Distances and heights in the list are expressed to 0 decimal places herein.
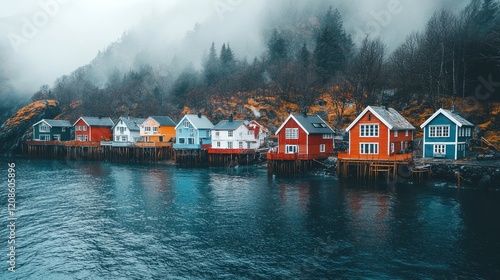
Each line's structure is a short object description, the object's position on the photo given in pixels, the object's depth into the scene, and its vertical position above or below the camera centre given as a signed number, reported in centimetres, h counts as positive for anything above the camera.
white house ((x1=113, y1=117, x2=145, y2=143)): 8854 +215
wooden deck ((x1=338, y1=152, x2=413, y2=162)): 4734 -244
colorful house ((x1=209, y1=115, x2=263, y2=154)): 7112 +54
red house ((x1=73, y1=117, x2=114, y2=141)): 9388 +258
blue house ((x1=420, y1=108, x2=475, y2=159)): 4881 +39
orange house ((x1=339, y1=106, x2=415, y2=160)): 4988 +32
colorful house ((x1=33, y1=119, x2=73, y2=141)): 9906 +248
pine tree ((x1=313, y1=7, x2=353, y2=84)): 10210 +2288
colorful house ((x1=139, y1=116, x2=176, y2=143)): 8456 +205
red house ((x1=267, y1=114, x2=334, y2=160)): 5691 -5
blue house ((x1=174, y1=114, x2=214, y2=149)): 7644 +146
